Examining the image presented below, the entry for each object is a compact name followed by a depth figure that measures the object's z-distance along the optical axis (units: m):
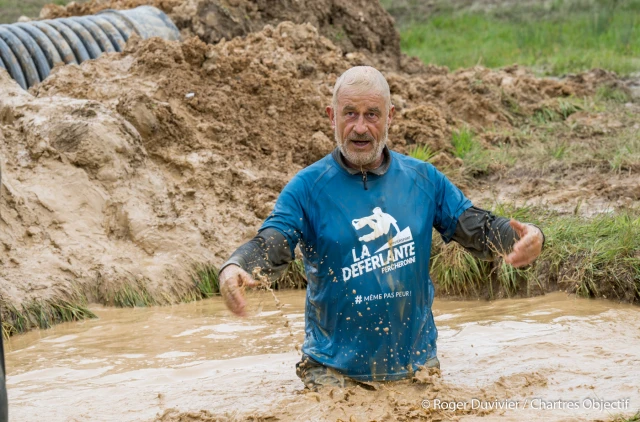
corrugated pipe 19.83
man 7.96
